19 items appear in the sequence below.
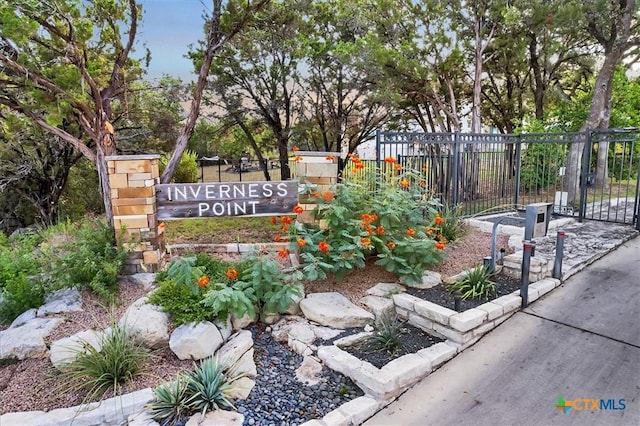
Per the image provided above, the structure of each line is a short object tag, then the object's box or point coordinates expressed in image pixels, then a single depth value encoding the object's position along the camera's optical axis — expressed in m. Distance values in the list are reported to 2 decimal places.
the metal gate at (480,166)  5.26
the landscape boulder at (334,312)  3.11
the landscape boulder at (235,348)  2.63
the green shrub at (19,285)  3.06
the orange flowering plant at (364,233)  3.43
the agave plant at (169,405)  2.22
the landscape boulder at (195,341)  2.71
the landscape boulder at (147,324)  2.74
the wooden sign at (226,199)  3.70
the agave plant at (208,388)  2.26
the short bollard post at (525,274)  3.21
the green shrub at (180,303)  2.88
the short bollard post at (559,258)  3.56
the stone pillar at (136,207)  3.48
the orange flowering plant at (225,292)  2.86
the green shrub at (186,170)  9.92
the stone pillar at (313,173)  4.00
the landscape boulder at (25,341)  2.71
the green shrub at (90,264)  3.20
